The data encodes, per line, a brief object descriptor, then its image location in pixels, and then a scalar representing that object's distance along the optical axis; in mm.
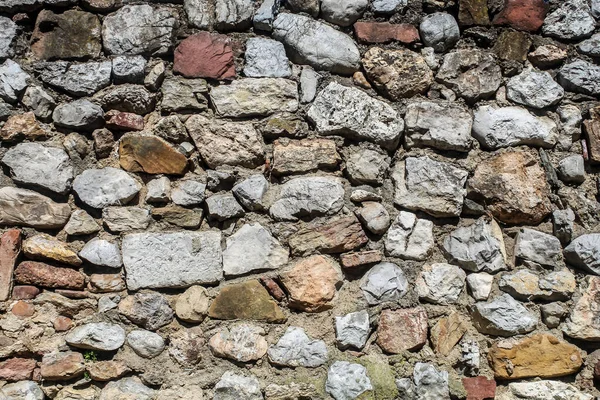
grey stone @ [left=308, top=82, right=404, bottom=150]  2270
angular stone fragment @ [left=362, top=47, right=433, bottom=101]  2316
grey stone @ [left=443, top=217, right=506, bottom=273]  2246
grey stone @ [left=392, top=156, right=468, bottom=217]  2264
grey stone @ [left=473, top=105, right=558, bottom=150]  2314
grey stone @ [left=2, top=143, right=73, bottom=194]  2168
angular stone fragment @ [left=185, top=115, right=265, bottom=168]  2234
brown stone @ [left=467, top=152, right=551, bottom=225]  2268
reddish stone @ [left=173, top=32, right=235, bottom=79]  2268
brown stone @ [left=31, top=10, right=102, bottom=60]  2248
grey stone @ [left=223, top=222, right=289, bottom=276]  2193
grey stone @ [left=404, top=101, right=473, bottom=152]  2291
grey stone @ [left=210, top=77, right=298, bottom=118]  2260
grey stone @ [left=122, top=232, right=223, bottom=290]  2152
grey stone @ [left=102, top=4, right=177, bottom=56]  2256
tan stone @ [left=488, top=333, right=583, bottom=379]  2188
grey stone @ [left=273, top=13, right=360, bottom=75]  2311
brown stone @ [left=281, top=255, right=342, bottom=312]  2178
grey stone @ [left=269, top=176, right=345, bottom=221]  2219
